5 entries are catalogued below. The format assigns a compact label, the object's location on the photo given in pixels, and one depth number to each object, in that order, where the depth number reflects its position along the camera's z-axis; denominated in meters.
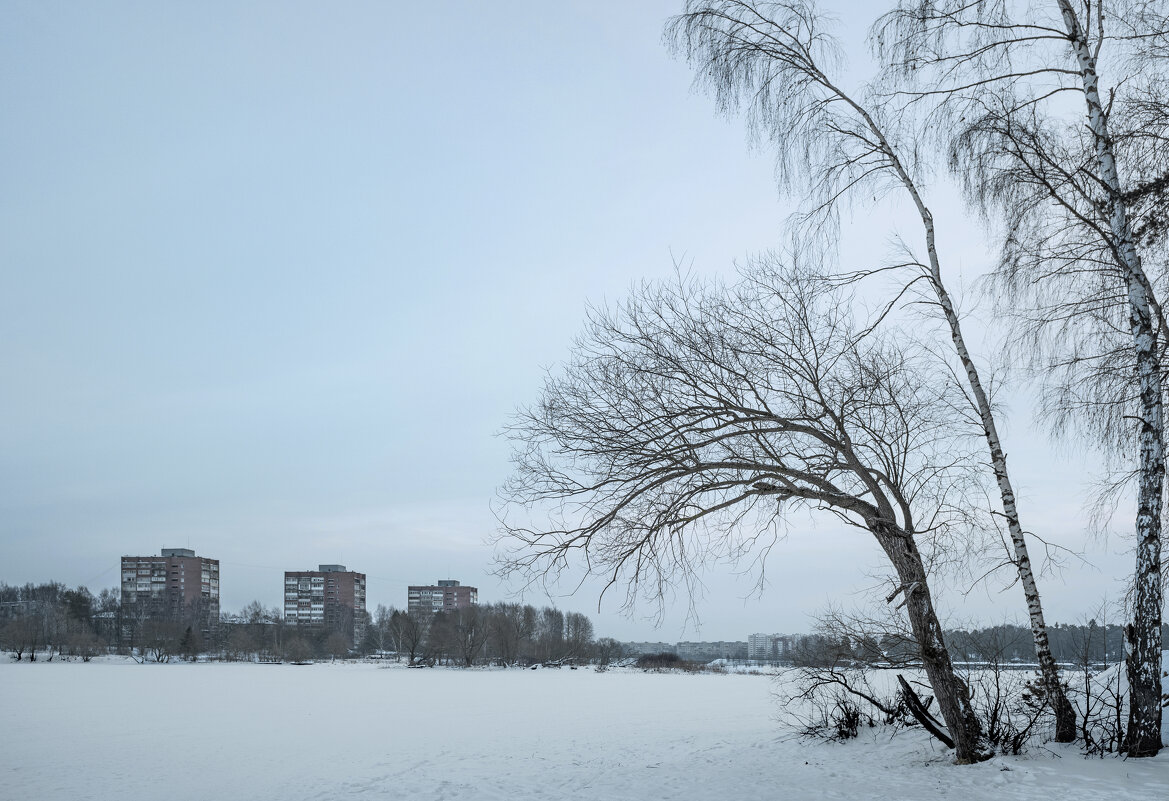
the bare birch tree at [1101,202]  8.66
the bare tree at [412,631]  99.00
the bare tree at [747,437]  10.35
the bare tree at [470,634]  98.56
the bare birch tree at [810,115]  10.18
